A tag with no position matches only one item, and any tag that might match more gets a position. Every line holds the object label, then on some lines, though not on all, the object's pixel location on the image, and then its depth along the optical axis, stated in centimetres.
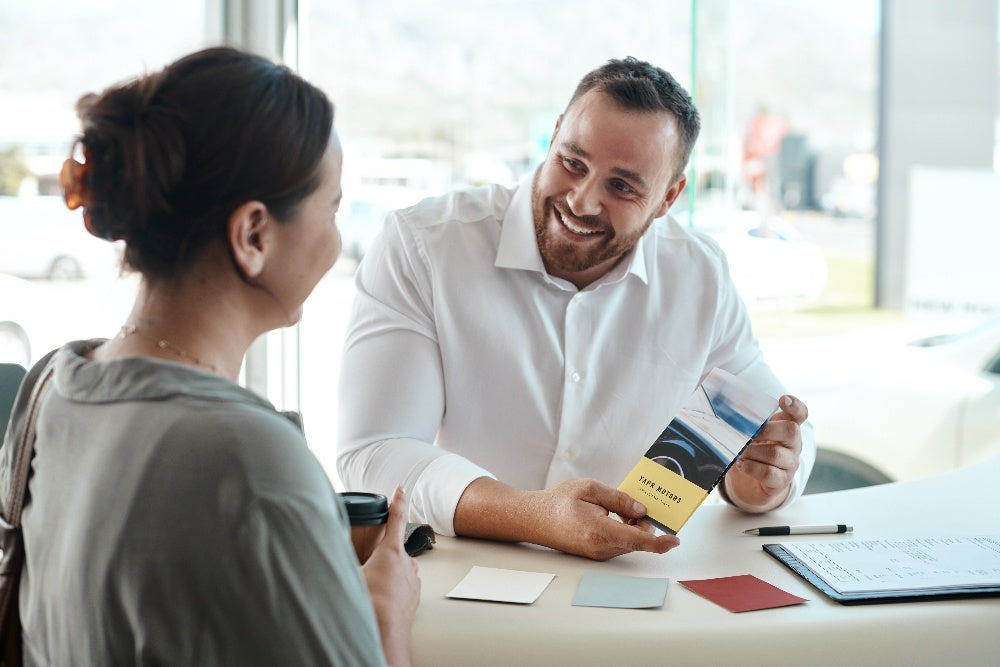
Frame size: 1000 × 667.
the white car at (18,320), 260
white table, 130
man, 208
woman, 86
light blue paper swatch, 141
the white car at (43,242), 319
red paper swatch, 141
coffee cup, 131
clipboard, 142
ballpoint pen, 174
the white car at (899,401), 376
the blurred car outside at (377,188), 375
